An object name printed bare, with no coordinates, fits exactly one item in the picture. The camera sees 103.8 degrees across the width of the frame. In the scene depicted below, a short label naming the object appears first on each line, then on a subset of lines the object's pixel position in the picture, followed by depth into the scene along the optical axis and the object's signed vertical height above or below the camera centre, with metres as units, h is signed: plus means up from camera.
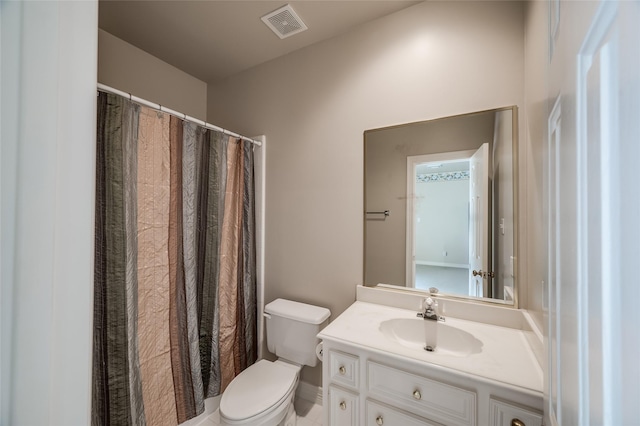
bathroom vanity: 0.86 -0.62
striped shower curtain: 1.16 -0.29
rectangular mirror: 1.26 +0.06
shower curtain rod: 1.15 +0.57
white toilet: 1.24 -0.96
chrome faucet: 1.27 -0.55
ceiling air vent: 1.51 +1.22
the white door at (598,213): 0.21 +0.00
